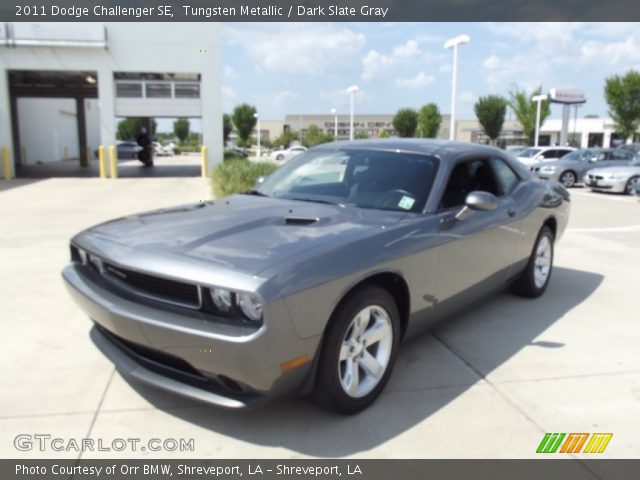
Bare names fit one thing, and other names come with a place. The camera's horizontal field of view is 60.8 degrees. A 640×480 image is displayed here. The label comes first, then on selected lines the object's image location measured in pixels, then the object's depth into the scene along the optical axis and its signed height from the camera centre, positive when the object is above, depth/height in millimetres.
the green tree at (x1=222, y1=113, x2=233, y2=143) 62594 +2177
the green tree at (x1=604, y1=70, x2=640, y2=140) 38688 +3462
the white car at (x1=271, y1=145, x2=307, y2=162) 47372 -738
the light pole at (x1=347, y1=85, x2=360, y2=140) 33719 +3488
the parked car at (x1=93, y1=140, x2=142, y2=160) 42009 -535
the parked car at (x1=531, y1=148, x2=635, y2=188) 19562 -570
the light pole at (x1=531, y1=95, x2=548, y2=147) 38066 +2515
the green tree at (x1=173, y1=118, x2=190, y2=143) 86338 +2451
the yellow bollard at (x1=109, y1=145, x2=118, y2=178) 21344 -667
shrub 12000 -676
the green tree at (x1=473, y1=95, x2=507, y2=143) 51469 +3298
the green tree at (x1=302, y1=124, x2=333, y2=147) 62312 +1081
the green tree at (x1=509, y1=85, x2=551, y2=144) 46875 +3229
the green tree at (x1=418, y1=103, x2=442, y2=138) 56906 +2773
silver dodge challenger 2672 -715
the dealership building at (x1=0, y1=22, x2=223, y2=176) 20875 +3056
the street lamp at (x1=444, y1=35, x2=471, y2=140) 20406 +3336
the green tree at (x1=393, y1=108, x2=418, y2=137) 59812 +2777
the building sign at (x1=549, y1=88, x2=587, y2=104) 39469 +3744
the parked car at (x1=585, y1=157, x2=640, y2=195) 16641 -917
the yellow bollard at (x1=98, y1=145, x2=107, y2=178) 21203 -780
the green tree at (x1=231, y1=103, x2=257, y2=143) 61719 +3031
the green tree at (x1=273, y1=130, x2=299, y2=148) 80000 +940
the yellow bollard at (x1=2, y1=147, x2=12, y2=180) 20734 -834
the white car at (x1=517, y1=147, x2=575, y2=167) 22058 -246
